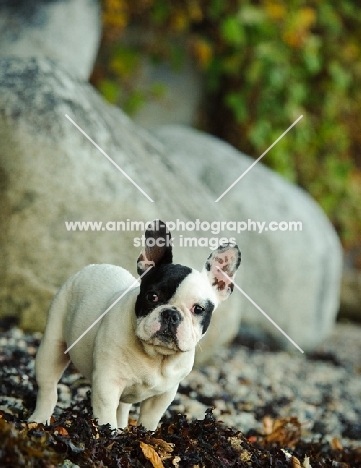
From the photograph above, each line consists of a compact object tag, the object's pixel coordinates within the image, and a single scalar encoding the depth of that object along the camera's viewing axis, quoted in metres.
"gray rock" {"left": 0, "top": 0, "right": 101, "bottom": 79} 5.66
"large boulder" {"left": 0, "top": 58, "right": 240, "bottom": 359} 4.51
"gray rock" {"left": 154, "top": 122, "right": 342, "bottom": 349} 6.50
